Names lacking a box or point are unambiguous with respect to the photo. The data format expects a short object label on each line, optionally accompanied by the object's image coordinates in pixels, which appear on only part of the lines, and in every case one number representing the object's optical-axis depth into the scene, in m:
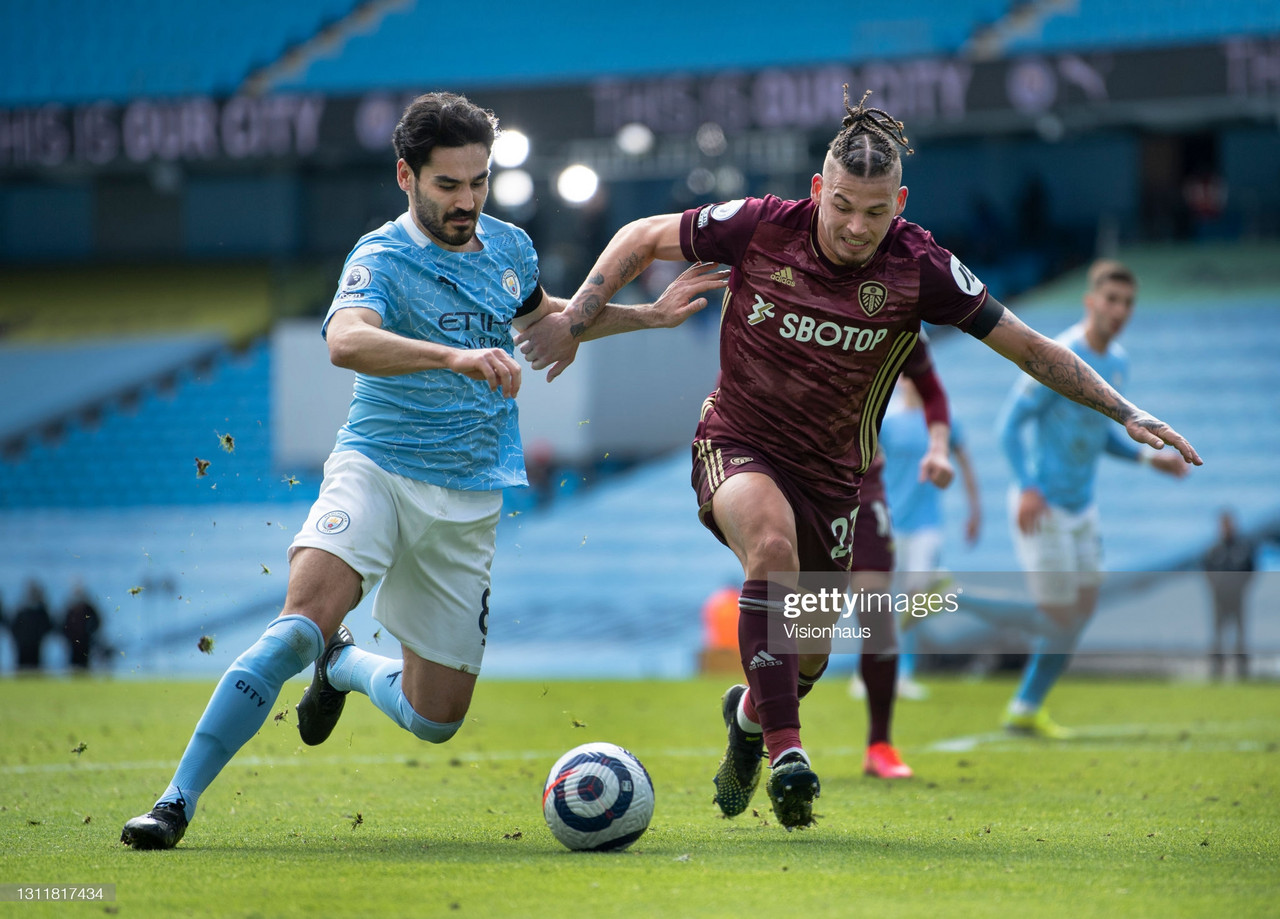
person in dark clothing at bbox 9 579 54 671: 36.00
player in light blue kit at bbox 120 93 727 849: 8.89
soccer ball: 8.91
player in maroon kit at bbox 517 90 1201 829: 9.52
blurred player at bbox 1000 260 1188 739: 17.11
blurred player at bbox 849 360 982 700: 19.53
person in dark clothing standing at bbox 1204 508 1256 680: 30.69
